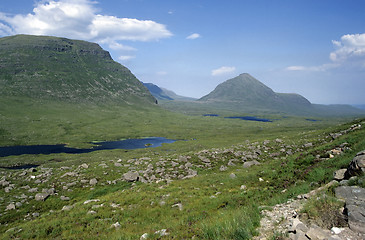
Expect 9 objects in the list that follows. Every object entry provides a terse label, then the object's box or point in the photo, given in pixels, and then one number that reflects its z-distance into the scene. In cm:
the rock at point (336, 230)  792
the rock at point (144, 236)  1262
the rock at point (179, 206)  1833
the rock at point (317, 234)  772
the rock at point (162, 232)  1267
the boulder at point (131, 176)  3275
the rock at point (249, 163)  3453
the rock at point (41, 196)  2816
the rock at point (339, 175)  1355
